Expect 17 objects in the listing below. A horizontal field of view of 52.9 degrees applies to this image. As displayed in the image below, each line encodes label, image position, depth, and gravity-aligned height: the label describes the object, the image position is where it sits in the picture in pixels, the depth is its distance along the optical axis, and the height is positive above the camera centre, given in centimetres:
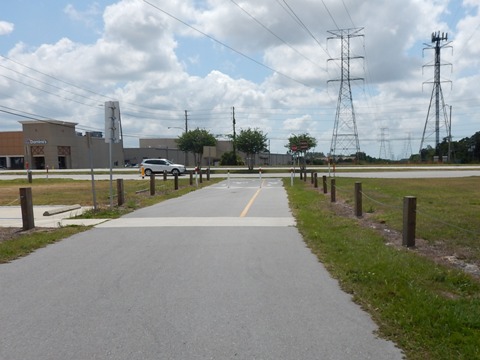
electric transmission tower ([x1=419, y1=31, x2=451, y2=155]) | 7569 +1158
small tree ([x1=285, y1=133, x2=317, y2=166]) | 7590 +149
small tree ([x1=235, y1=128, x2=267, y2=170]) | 6875 +128
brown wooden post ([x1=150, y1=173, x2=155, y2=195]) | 2291 -159
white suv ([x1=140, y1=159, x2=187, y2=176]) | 5181 -153
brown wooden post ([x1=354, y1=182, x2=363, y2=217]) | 1389 -153
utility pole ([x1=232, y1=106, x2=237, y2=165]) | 8477 -38
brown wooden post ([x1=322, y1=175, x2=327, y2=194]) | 2298 -181
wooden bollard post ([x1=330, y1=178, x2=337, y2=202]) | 1822 -172
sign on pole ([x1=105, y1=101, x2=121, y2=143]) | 1594 +113
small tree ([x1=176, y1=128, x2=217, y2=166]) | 8438 +193
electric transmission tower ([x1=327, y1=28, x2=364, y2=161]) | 6034 +872
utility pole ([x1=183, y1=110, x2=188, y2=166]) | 9308 +582
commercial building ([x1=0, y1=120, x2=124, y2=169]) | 8512 +130
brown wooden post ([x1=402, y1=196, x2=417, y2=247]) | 879 -135
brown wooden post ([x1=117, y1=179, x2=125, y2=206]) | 1769 -153
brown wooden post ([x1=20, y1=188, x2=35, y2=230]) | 1170 -132
